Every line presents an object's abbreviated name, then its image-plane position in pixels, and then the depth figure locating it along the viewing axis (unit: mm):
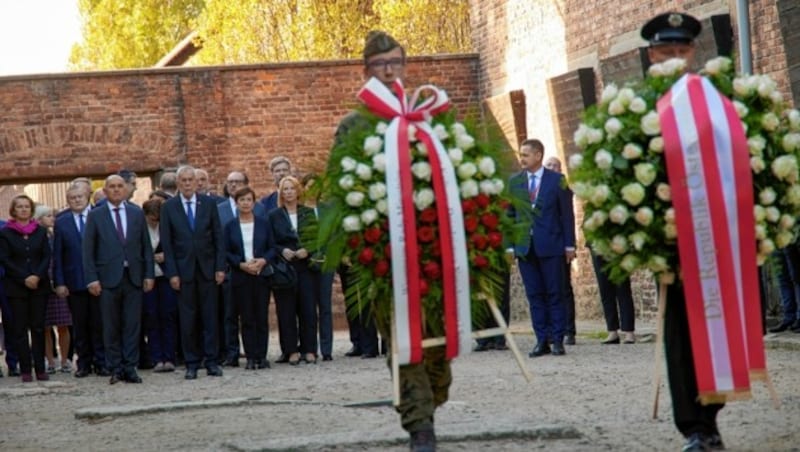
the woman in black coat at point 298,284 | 17406
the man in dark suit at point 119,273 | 15633
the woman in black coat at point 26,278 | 17141
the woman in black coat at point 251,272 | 17312
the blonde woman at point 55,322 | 18453
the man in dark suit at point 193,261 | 16062
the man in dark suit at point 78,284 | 17328
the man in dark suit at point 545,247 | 16203
